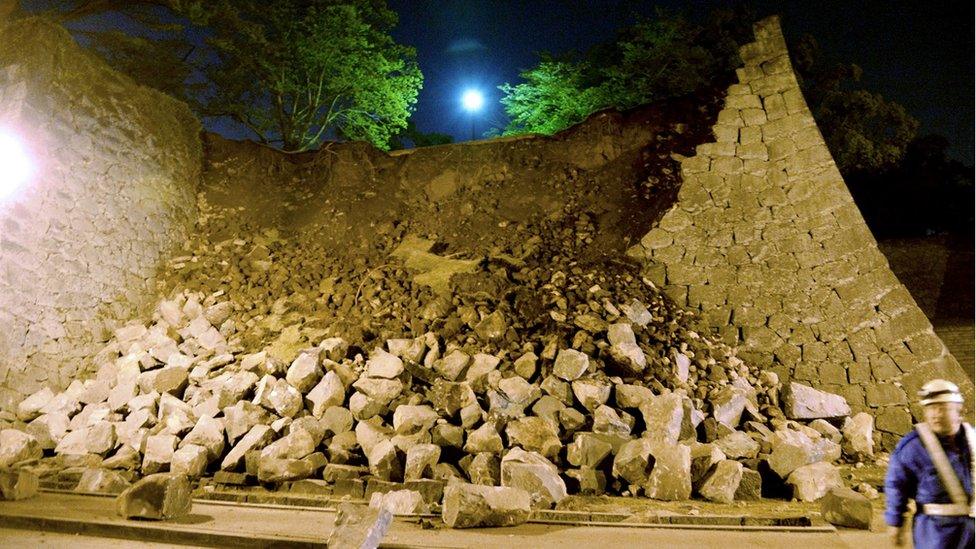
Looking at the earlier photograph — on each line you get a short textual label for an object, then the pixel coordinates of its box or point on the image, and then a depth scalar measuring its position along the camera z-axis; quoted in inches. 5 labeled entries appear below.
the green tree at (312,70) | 501.7
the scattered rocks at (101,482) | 167.3
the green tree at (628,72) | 483.2
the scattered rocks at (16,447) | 193.0
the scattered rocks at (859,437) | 205.9
